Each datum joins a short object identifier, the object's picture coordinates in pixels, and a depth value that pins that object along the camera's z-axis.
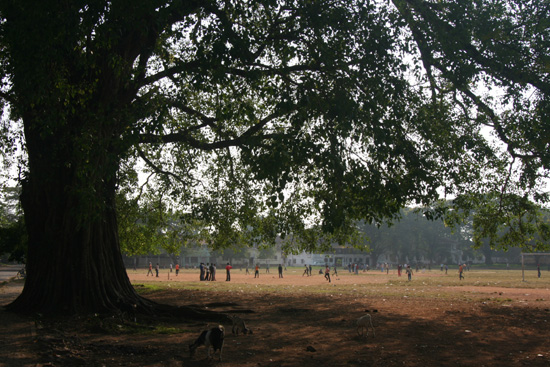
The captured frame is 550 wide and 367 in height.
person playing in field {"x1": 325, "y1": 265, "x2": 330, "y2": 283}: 43.59
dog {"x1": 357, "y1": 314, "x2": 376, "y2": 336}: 9.62
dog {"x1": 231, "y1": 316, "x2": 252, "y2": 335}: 10.41
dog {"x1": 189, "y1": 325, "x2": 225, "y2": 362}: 7.85
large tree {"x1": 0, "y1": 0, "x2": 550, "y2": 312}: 10.07
